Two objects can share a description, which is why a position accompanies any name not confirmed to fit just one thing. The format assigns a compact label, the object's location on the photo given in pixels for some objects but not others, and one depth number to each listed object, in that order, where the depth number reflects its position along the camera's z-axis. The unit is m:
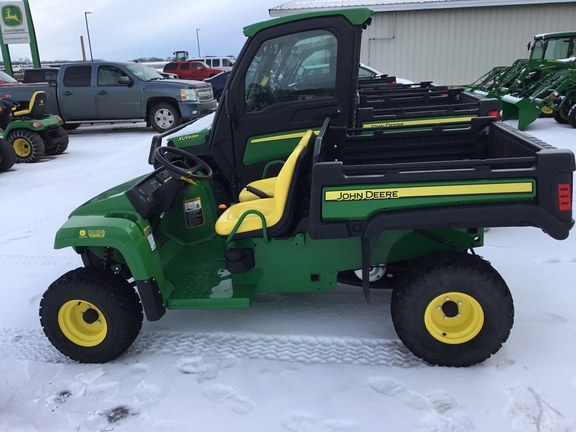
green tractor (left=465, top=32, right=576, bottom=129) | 10.31
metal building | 17.36
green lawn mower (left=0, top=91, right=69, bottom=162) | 9.70
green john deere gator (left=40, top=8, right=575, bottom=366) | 2.59
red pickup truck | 23.72
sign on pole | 16.73
